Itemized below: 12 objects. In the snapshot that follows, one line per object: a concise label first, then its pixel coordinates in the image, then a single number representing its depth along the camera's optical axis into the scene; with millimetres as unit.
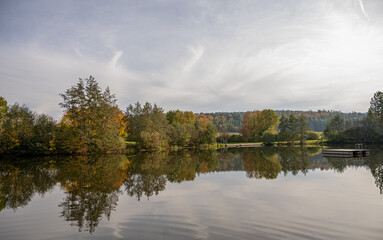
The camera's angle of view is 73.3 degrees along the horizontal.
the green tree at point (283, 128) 66438
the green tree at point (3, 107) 32341
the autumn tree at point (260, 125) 77125
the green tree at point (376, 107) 60569
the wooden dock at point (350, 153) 32281
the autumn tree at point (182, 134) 55656
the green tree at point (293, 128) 63444
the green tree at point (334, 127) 64775
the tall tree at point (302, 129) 63588
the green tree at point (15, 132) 32719
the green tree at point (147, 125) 47406
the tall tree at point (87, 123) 36781
